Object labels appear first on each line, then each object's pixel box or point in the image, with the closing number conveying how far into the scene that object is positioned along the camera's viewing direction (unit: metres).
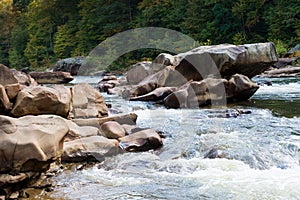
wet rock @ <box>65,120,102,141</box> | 10.96
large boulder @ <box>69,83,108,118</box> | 13.78
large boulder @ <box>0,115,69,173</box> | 7.13
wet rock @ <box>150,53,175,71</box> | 23.76
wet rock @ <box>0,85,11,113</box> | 10.54
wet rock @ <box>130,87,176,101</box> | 19.69
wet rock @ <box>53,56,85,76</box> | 52.30
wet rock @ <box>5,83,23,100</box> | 11.11
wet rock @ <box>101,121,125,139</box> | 11.73
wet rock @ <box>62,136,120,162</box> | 9.67
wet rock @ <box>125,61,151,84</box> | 25.12
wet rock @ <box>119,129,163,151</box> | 10.62
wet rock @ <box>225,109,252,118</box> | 14.89
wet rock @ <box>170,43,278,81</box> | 20.95
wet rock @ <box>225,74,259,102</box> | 18.26
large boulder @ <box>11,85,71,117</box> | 10.91
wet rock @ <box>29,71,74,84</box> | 35.49
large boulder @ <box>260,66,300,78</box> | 29.82
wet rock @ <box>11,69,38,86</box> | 26.08
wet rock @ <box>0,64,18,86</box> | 14.12
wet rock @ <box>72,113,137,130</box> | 12.87
